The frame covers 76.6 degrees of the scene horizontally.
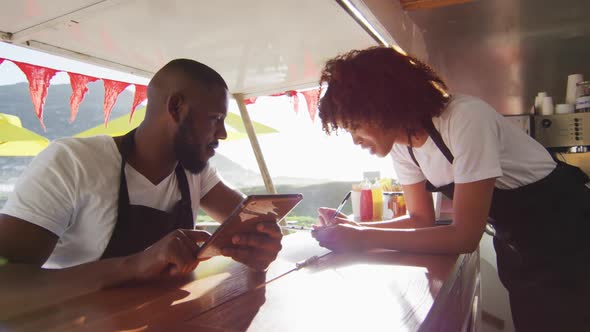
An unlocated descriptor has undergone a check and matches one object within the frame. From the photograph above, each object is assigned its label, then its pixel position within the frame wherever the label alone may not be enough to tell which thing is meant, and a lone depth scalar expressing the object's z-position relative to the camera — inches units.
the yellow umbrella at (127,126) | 140.3
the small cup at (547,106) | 112.2
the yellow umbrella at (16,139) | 106.3
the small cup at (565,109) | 107.9
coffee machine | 104.7
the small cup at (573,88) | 111.4
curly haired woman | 43.1
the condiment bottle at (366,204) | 82.7
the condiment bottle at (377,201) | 83.9
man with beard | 36.9
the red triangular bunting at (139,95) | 104.5
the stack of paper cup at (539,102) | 114.7
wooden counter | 24.4
